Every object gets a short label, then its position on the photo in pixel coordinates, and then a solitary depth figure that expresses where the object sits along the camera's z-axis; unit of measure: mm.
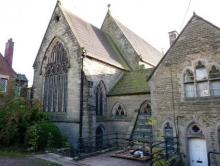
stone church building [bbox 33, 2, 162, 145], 18312
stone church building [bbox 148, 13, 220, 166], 12844
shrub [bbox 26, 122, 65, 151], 15570
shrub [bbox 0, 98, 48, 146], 15883
